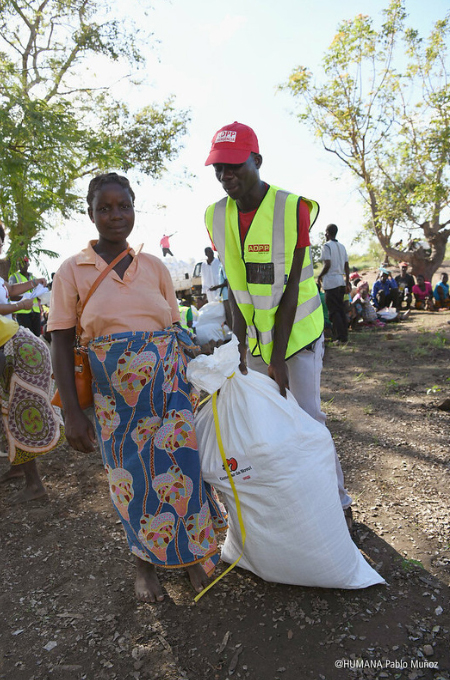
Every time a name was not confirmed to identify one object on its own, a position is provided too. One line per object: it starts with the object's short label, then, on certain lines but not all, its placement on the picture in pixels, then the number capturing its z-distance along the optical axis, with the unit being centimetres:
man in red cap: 207
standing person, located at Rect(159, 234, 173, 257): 1818
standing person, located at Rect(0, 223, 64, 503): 316
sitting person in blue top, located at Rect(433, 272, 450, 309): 1156
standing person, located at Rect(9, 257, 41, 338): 783
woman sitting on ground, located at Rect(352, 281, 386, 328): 949
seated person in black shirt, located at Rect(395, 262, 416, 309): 1197
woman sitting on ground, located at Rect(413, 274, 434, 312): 1194
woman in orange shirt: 194
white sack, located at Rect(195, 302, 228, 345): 626
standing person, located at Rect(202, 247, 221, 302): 866
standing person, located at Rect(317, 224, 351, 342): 761
